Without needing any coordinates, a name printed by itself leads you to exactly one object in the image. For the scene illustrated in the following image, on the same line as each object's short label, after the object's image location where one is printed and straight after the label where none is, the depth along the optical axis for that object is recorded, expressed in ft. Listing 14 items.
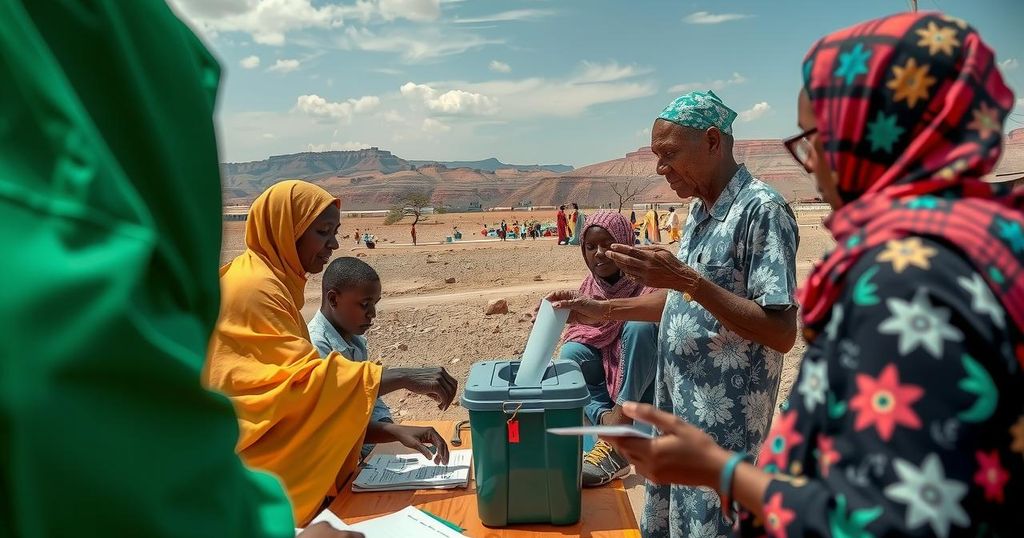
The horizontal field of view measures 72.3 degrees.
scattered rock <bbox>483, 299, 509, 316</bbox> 33.32
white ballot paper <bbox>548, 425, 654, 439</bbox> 4.54
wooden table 7.88
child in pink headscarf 14.54
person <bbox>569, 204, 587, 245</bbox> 78.06
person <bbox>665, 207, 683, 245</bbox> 80.59
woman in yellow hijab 9.00
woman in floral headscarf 3.21
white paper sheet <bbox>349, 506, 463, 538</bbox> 7.29
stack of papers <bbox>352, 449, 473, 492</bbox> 9.18
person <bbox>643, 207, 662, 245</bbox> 79.36
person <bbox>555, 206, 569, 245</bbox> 78.23
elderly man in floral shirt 8.35
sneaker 9.49
